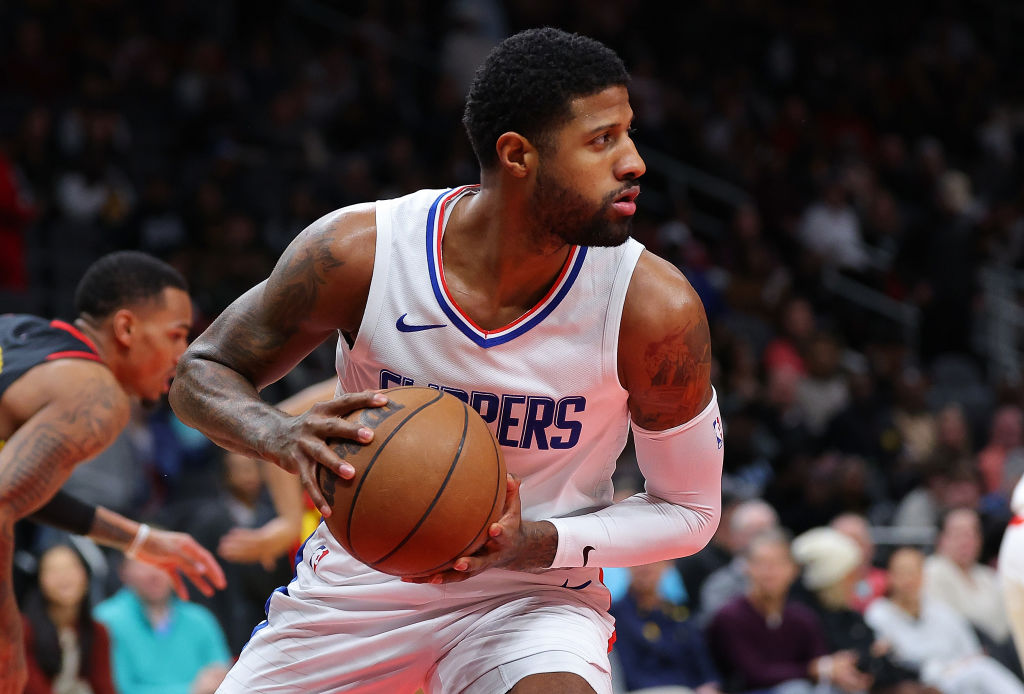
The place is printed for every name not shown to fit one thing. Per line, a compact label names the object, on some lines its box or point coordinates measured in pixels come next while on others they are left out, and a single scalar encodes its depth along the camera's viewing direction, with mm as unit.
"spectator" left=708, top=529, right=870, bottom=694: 13703
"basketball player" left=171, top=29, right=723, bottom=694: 5910
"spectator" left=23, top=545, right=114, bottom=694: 11609
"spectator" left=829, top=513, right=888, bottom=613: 15812
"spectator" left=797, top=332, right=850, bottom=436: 22078
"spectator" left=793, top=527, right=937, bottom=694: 14789
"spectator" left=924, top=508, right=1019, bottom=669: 15984
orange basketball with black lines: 5309
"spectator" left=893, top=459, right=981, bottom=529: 18531
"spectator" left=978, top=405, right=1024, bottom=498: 19812
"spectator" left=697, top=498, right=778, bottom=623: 14914
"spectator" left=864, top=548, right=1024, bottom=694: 14586
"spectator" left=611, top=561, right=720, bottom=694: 13344
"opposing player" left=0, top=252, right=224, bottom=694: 7230
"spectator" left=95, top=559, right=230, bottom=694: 12437
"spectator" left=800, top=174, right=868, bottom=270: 25562
